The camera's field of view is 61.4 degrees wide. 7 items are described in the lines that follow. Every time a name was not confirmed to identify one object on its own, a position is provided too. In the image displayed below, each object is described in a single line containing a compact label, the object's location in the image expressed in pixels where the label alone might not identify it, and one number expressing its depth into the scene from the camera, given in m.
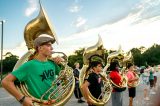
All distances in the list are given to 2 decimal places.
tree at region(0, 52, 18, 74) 31.91
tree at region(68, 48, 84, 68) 30.93
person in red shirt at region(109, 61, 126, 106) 2.96
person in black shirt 2.07
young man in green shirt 1.33
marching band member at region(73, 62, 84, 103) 4.89
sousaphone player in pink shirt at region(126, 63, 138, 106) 3.79
